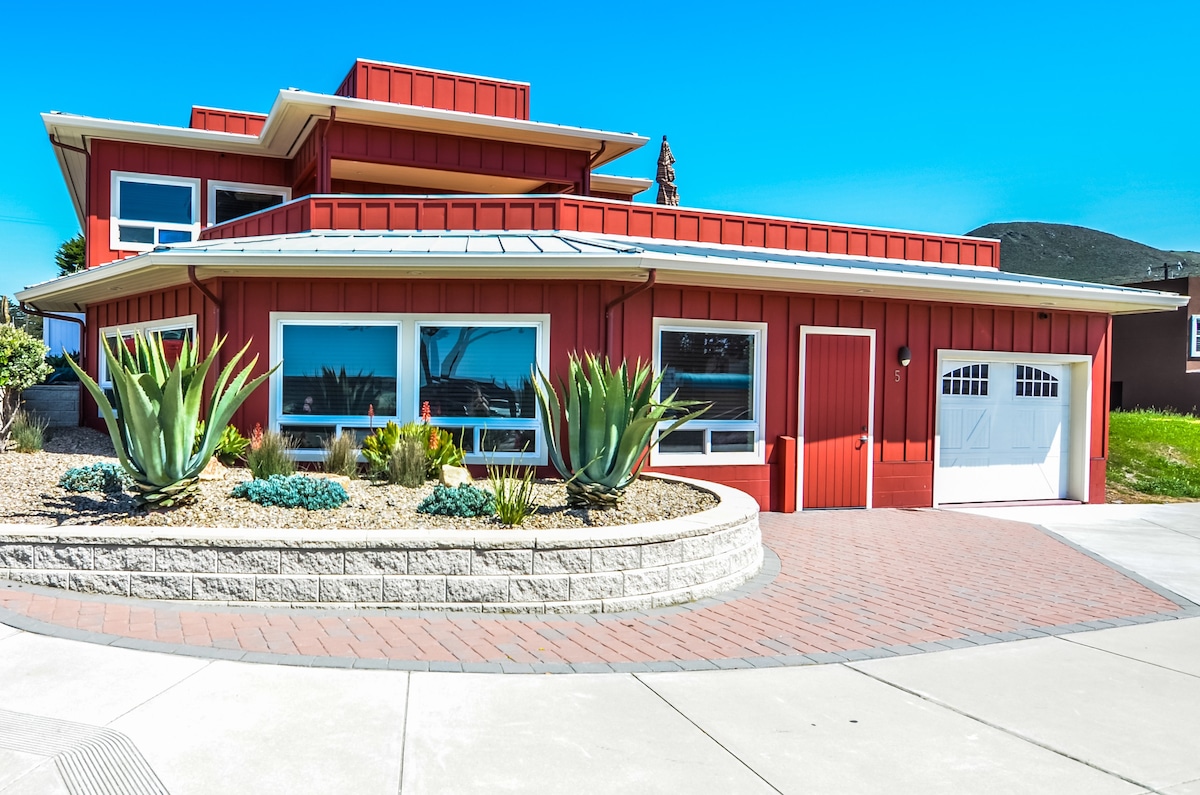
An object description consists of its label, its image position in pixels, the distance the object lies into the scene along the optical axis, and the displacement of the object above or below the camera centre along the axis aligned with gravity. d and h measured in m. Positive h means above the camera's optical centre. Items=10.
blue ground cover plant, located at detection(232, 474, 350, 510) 7.07 -0.92
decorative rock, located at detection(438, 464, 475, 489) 8.15 -0.87
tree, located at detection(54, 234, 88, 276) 34.81 +5.68
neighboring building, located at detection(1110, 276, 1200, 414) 27.25 +1.37
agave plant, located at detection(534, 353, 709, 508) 7.23 -0.36
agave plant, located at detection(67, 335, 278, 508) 6.45 -0.27
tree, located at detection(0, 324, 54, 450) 11.71 +0.28
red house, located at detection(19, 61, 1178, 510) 10.18 +1.13
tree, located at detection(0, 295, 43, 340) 33.19 +2.82
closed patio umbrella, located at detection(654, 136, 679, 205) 24.83 +6.51
